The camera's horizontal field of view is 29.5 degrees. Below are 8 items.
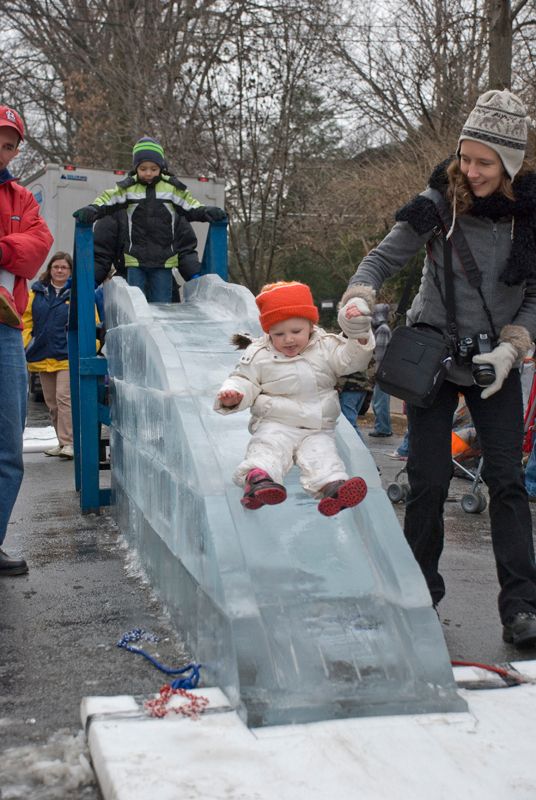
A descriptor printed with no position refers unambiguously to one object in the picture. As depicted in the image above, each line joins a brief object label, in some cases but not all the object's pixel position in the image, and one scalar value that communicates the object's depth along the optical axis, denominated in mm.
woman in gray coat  4090
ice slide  3350
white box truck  15953
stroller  7762
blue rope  3471
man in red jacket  5113
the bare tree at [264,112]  19484
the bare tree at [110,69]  21250
